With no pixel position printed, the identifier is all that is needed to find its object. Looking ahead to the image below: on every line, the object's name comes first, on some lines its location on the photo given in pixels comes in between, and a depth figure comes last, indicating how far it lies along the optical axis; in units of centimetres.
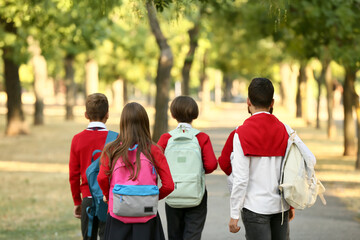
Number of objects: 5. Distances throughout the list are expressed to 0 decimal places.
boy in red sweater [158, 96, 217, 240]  1041
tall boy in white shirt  823
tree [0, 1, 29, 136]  3005
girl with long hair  829
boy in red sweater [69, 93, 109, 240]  984
